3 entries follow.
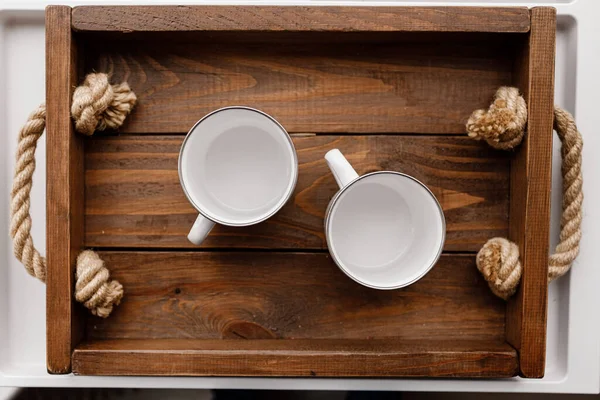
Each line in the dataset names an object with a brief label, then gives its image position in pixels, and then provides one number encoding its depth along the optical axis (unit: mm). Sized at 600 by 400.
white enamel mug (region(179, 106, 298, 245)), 559
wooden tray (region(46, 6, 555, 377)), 606
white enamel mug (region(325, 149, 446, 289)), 546
